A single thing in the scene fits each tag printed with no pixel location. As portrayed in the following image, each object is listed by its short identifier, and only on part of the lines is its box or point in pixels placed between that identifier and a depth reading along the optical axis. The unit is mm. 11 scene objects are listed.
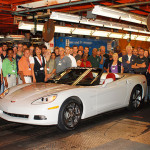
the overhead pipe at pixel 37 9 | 8591
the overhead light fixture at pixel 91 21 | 9058
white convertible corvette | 5465
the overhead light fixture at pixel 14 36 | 16400
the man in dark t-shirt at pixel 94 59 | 11203
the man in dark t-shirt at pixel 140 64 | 9875
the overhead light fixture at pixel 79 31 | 10344
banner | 14124
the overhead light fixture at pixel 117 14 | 7805
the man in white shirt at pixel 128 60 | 10023
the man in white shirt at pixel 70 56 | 9625
